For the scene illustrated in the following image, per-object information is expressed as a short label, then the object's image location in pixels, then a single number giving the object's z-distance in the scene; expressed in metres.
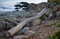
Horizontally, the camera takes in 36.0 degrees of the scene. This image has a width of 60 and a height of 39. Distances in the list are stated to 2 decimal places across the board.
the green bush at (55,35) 3.11
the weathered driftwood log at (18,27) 3.94
